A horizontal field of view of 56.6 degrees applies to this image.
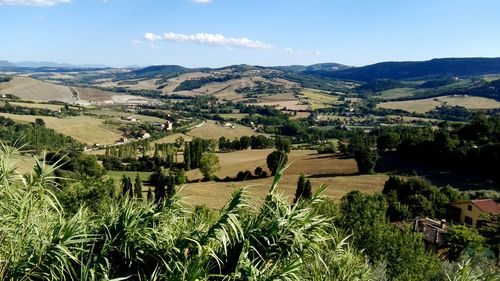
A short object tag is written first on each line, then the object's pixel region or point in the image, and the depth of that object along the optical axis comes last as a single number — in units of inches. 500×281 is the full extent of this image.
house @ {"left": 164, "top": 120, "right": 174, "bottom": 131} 6355.3
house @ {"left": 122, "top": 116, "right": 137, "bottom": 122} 6788.4
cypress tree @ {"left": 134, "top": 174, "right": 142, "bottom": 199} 2482.8
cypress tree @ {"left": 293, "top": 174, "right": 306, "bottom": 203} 2487.6
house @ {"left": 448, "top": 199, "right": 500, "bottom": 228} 2113.7
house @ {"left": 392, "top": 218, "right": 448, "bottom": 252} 1692.9
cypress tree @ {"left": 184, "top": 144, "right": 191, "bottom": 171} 3745.1
